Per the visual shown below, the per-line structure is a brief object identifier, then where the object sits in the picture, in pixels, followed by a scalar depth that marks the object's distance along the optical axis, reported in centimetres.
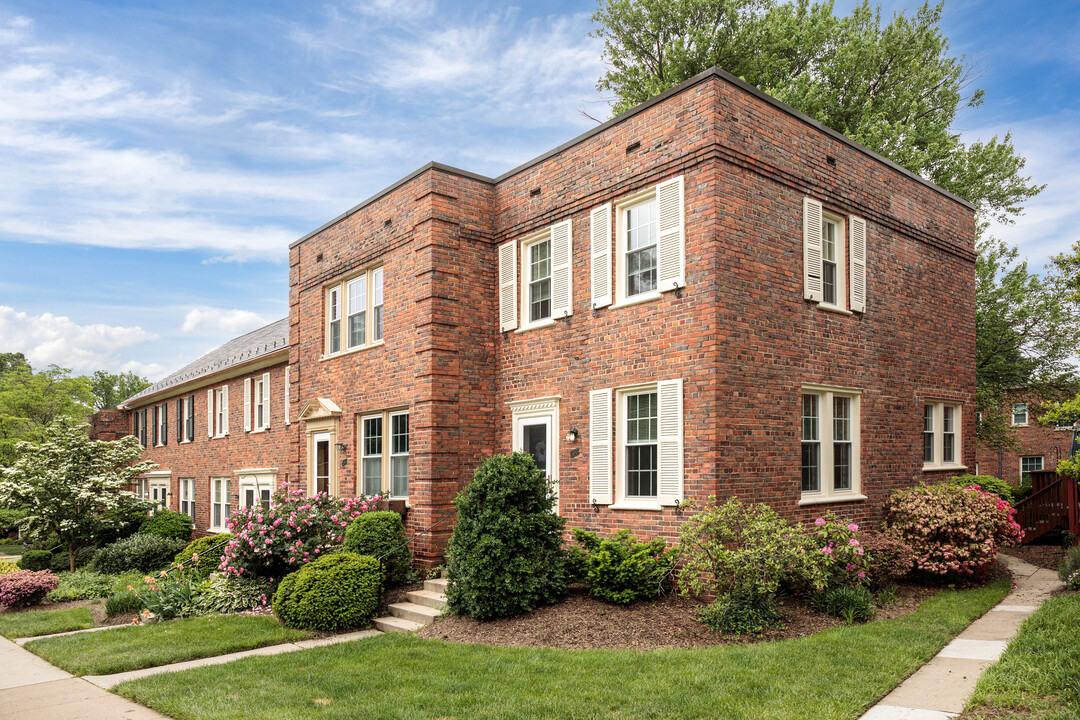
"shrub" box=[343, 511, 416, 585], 1210
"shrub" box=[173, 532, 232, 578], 1427
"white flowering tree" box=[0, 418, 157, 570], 1865
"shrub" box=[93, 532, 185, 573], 1755
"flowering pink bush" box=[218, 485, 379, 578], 1258
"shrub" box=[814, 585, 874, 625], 917
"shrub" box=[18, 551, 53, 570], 1897
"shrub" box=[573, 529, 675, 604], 968
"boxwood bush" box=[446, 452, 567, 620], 980
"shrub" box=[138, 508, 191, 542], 2145
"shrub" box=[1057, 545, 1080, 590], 1007
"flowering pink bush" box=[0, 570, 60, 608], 1366
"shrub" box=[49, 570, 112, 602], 1455
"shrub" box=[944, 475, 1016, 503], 1388
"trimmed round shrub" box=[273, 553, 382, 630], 1048
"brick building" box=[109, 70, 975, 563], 1039
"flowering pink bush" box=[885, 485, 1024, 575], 1089
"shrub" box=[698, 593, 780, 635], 862
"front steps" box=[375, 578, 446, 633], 1059
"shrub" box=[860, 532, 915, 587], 1044
